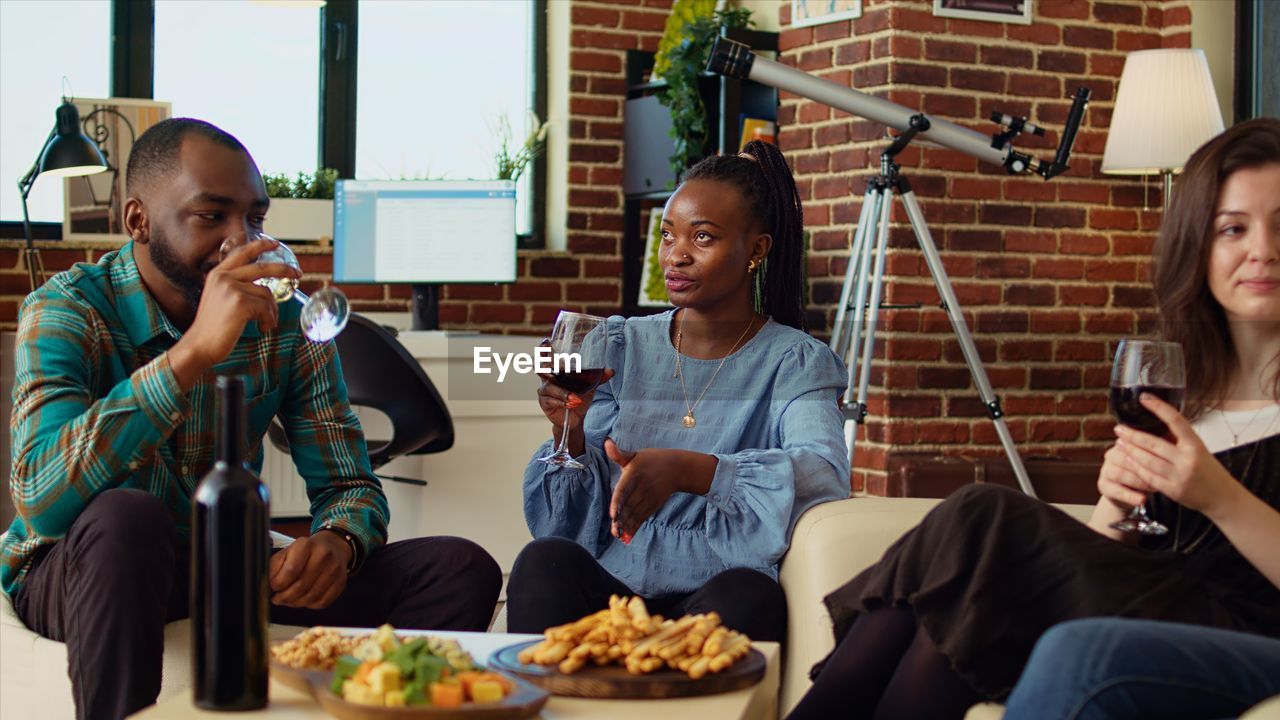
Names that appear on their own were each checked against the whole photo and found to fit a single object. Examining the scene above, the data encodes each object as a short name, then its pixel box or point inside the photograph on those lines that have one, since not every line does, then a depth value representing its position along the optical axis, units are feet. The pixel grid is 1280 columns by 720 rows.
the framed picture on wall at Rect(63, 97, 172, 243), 14.25
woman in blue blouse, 5.84
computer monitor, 14.15
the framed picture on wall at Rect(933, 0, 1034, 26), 12.91
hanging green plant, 14.20
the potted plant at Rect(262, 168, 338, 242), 15.15
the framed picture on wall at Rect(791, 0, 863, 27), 13.12
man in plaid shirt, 5.16
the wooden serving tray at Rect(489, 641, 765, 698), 4.07
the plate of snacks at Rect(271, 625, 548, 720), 3.67
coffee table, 3.86
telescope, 12.06
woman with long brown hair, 4.78
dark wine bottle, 3.77
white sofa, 5.80
